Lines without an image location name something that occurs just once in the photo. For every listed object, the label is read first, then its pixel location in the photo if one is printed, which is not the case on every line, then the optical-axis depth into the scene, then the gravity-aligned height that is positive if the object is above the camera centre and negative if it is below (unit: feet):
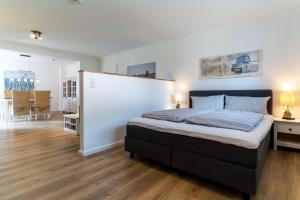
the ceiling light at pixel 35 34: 13.05 +4.87
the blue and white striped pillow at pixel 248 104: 10.27 -0.44
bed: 5.09 -2.15
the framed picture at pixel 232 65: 11.18 +2.24
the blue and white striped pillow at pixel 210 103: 11.62 -0.43
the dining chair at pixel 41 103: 20.74 -0.73
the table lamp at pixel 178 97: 14.26 -0.01
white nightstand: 8.96 -2.00
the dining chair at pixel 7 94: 22.76 +0.45
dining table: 20.39 -1.17
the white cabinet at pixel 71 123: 13.52 -2.15
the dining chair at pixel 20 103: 19.33 -0.68
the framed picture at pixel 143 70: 16.85 +2.84
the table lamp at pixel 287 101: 9.36 -0.24
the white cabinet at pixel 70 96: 25.65 +0.19
